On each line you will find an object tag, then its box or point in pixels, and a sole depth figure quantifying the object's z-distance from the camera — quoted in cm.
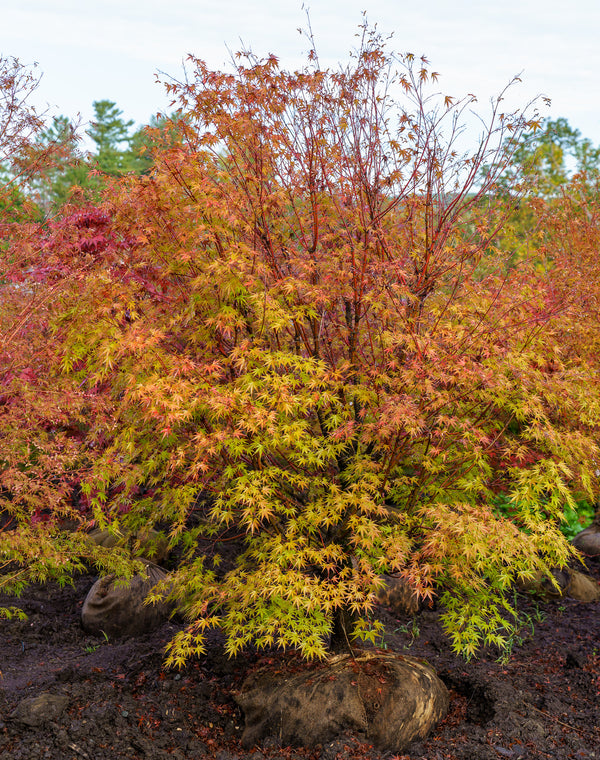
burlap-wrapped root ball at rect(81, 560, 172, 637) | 715
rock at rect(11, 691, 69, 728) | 477
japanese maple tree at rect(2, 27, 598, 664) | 446
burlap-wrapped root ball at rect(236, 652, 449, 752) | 500
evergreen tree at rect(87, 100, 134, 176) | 3234
